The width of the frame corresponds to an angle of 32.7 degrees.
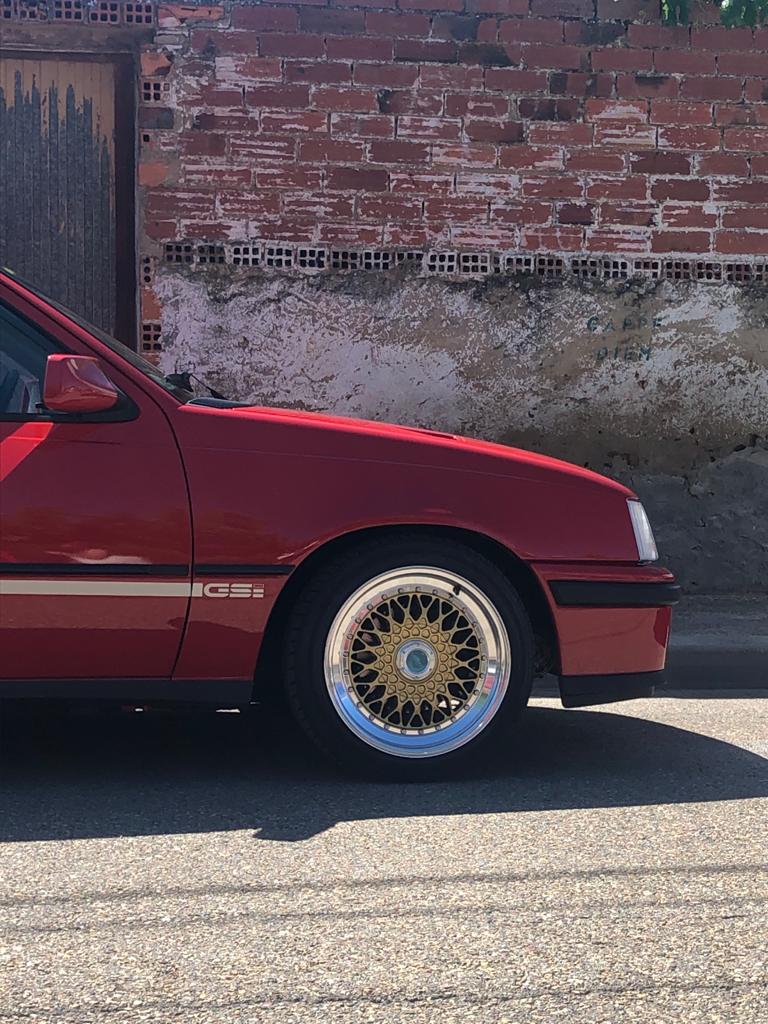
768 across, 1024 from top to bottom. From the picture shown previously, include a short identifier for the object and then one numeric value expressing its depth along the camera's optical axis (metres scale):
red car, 4.28
